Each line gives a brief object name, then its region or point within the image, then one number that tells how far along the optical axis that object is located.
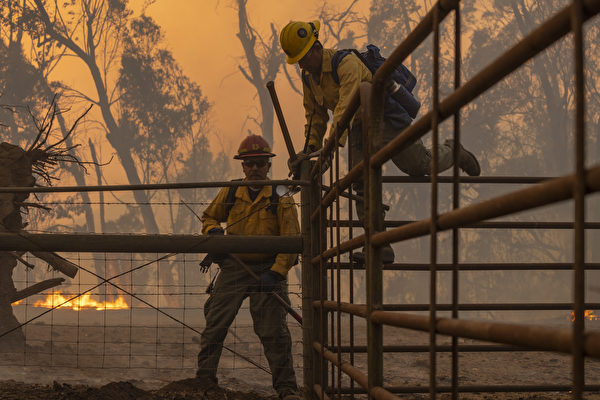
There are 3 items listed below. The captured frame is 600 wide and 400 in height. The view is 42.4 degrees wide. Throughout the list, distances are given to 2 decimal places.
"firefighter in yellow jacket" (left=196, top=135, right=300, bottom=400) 6.84
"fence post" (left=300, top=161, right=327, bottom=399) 5.31
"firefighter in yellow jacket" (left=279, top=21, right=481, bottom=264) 5.22
